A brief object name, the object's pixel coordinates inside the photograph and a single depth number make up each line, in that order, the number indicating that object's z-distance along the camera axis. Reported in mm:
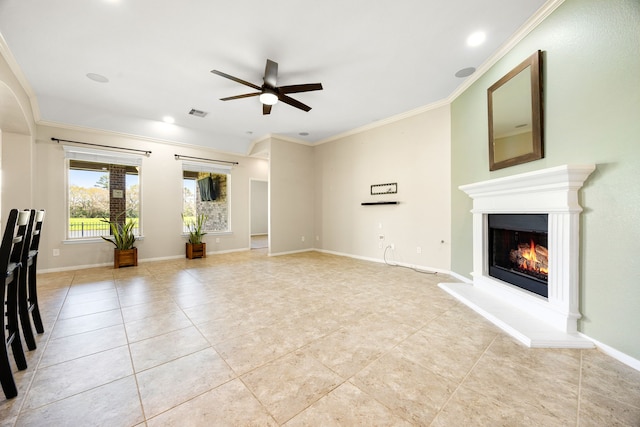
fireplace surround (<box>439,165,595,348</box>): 1977
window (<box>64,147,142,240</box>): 4586
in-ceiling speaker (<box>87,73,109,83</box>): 3281
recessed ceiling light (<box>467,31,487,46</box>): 2572
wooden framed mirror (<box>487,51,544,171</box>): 2334
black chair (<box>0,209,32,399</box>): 1369
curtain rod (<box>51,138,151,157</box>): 4352
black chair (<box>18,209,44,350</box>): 1803
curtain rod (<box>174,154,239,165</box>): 5530
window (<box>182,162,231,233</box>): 5902
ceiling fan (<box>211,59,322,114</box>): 2830
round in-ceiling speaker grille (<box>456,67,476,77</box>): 3199
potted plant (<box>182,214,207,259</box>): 5531
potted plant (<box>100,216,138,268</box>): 4617
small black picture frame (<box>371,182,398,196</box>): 4887
